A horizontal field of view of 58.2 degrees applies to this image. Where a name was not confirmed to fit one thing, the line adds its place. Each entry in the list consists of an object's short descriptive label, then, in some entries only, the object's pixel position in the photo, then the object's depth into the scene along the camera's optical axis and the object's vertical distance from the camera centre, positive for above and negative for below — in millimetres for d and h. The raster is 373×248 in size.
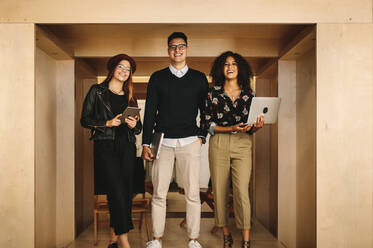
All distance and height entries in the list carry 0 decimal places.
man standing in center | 3002 -101
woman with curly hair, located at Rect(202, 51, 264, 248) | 3039 -179
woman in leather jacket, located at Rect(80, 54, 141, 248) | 3012 -146
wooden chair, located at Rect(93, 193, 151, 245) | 3836 -1022
